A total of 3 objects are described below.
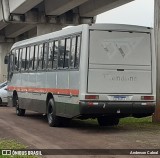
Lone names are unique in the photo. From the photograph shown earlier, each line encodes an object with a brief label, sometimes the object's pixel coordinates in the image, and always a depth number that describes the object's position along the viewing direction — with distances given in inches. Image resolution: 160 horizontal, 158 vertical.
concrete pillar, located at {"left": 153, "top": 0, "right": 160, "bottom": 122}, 660.7
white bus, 555.8
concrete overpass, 1225.0
